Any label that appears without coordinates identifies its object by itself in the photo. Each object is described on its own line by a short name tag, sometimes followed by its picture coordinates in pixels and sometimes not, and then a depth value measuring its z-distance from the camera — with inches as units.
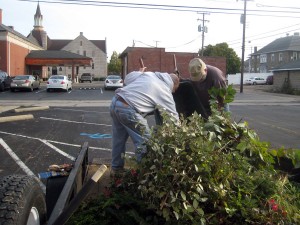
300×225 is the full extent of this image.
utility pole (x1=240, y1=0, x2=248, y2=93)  1685.5
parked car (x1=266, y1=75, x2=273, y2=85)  2812.3
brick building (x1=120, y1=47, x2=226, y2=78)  1963.6
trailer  78.8
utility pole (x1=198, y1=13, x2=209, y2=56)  2495.1
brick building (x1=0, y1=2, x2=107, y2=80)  1964.8
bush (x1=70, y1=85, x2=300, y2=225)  90.7
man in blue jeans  151.9
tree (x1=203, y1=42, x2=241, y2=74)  3196.4
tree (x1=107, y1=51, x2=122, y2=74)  4183.1
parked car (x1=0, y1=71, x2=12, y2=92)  1366.3
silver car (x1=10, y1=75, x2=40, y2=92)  1379.2
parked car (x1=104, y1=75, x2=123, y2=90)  1611.7
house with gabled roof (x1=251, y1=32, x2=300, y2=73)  3312.0
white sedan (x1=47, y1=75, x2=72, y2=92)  1408.7
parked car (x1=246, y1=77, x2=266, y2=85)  2866.6
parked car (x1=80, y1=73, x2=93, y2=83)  2736.2
